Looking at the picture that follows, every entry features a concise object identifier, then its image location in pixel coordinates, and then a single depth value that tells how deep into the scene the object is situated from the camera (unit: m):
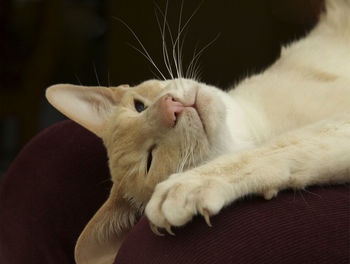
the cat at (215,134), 0.66
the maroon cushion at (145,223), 0.63
